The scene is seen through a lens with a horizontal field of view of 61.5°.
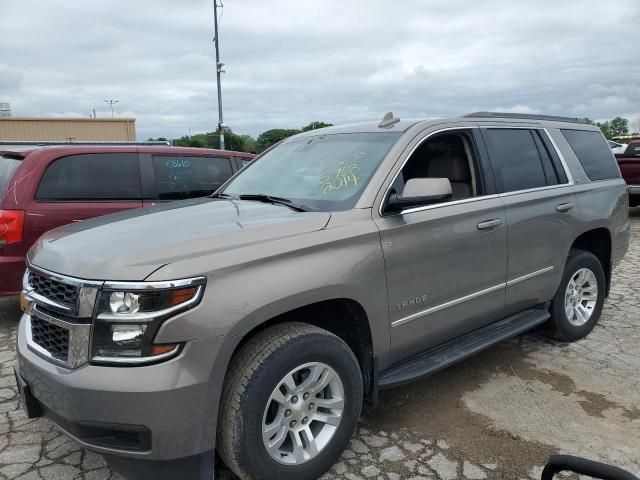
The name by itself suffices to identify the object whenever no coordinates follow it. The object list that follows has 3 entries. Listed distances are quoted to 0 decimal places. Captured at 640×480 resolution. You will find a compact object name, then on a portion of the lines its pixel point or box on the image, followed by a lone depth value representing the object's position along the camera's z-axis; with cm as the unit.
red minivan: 484
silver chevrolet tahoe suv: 215
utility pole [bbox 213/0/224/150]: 2002
